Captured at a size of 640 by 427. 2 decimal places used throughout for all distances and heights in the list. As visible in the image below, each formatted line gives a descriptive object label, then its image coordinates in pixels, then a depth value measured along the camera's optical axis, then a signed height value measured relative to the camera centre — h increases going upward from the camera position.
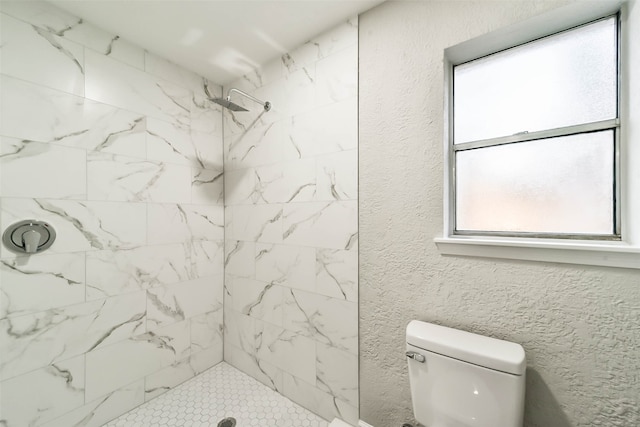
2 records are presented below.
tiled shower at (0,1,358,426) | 1.19 -0.07
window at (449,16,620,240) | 0.91 +0.29
